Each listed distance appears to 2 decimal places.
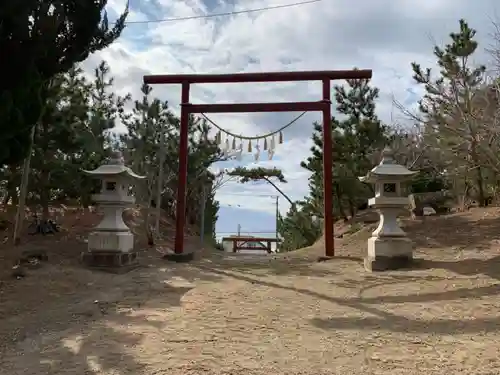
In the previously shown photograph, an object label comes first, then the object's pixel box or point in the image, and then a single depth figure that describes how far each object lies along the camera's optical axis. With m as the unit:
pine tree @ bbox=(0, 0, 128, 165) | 6.74
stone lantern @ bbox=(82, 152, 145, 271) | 8.14
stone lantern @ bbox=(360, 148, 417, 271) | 7.99
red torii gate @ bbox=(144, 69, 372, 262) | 9.73
